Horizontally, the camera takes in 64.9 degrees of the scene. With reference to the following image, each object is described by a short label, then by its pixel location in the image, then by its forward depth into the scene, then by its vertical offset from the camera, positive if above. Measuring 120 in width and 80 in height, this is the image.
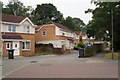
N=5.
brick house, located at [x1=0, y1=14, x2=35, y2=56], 14.22 +0.84
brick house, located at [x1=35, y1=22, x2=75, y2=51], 20.62 +1.07
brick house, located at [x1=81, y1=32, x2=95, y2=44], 41.07 +0.42
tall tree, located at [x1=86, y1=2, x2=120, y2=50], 10.75 +3.21
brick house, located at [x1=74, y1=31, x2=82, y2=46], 34.81 +1.13
